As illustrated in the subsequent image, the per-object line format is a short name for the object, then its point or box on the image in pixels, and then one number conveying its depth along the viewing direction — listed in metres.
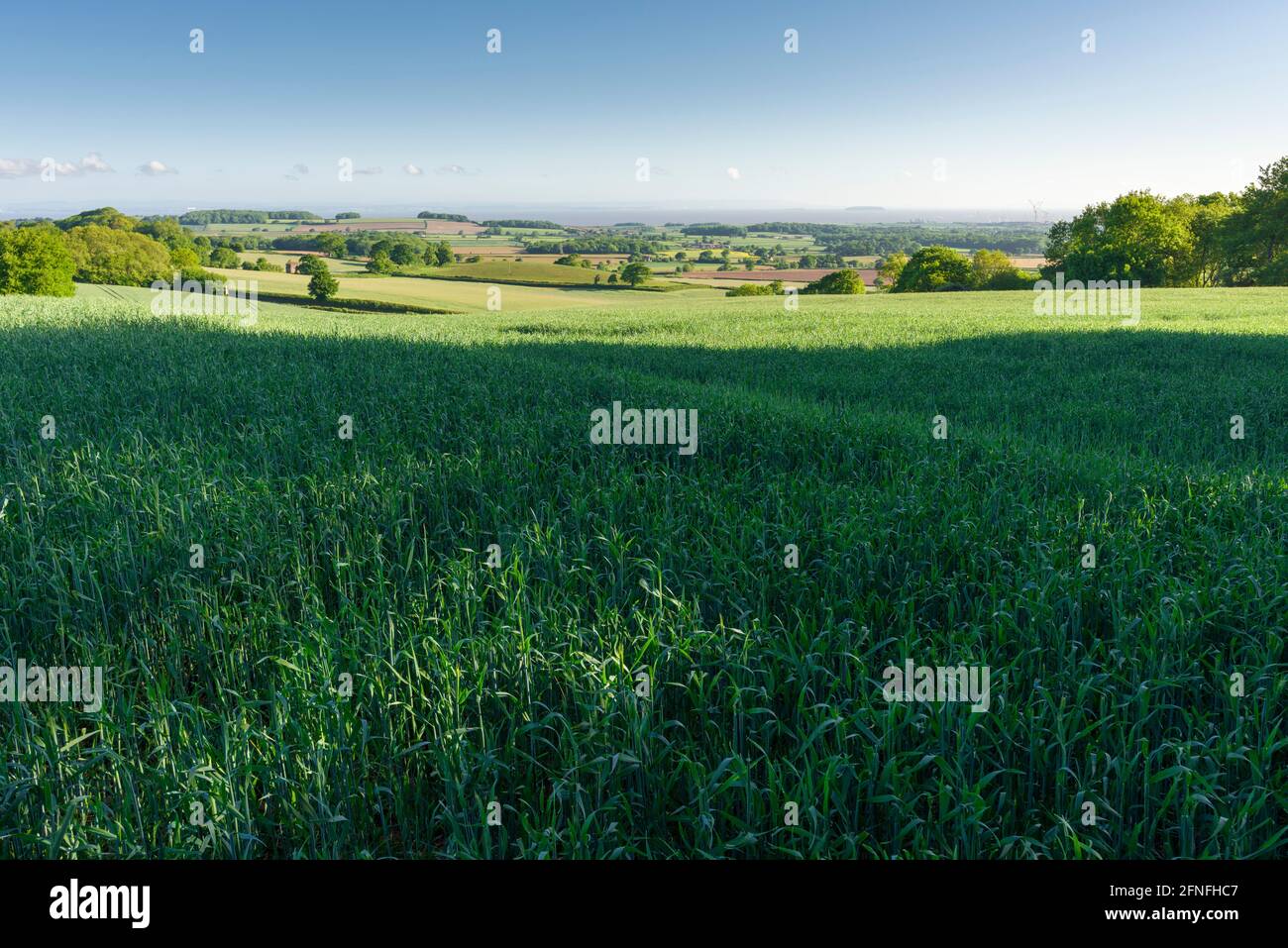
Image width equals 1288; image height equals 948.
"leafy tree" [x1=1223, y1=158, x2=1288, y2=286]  72.75
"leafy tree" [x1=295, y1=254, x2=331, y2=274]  75.89
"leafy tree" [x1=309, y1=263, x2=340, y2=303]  67.94
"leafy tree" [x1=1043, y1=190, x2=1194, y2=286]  74.12
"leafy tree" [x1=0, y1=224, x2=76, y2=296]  68.56
